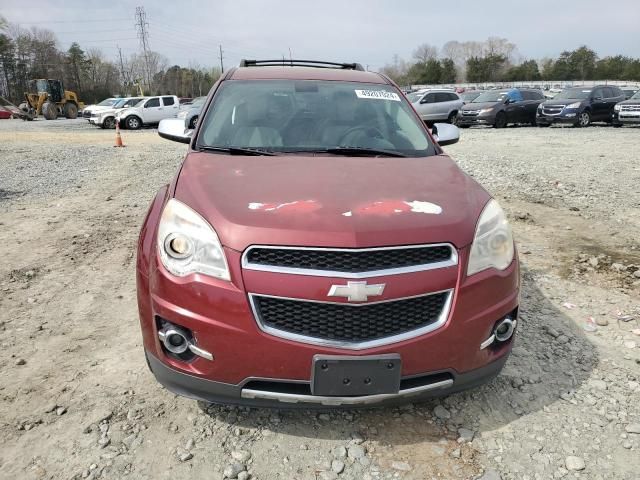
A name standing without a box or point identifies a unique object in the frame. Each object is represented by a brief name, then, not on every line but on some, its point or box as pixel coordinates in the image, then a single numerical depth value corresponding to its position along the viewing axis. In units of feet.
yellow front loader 117.70
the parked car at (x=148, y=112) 82.79
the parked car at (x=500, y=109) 68.39
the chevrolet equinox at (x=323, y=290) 7.00
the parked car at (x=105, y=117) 85.76
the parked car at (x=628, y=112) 63.03
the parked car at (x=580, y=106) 65.67
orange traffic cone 51.87
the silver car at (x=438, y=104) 72.13
